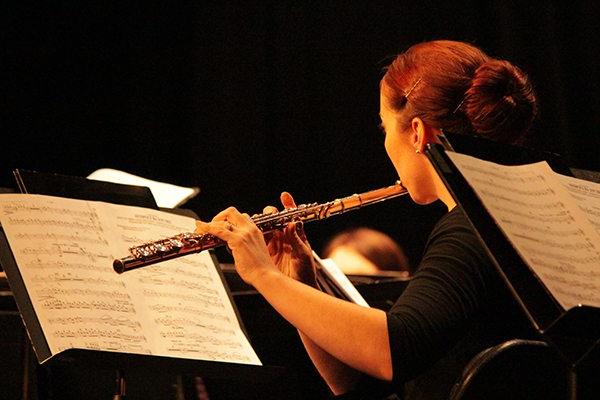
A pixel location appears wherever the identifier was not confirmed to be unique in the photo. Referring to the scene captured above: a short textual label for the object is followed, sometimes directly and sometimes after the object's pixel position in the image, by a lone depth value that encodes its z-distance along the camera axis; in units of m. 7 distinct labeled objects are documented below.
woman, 6.69
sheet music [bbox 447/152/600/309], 6.47
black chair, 6.54
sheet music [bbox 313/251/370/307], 7.15
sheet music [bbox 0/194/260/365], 6.81
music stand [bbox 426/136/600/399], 6.43
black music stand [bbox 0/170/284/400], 6.74
